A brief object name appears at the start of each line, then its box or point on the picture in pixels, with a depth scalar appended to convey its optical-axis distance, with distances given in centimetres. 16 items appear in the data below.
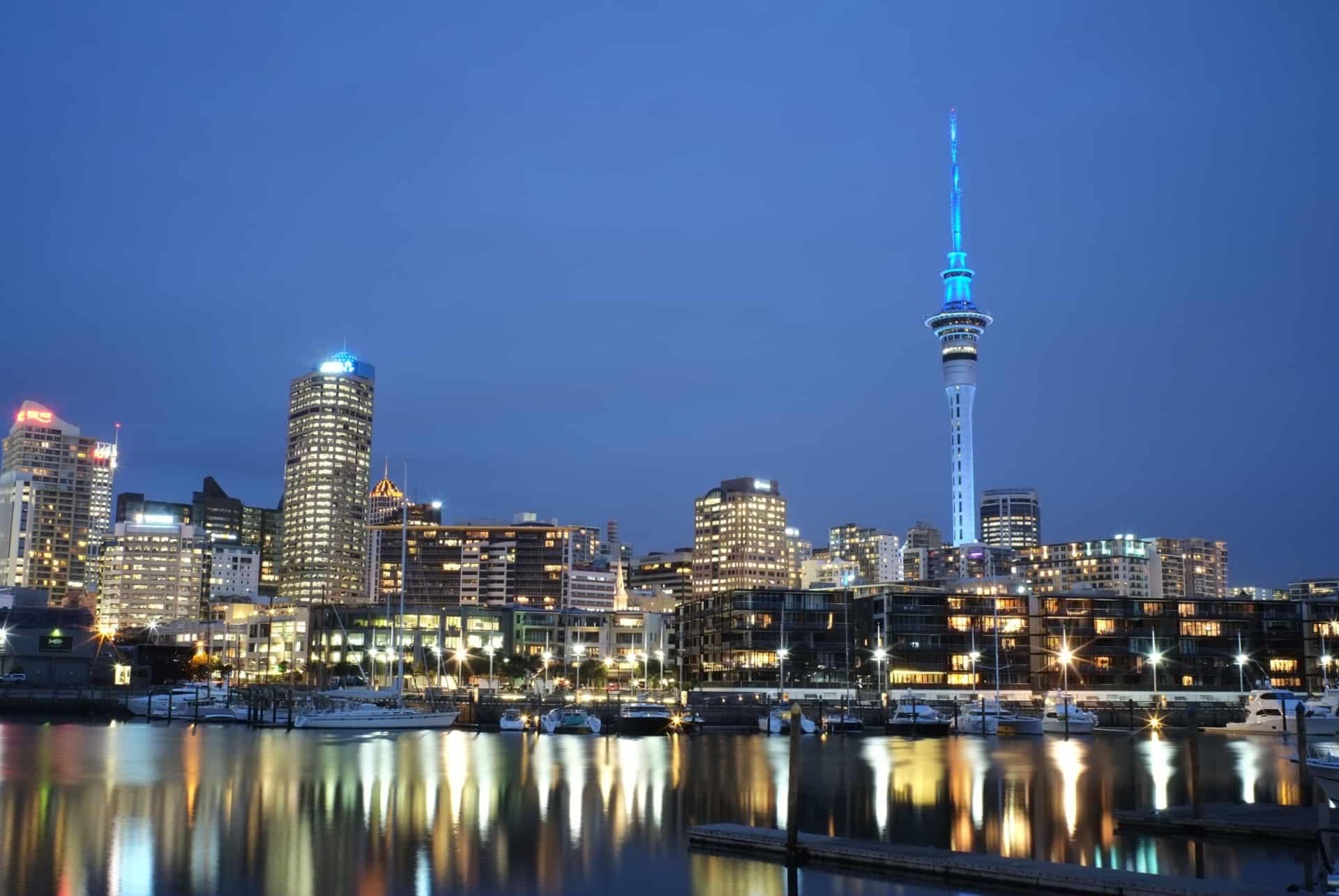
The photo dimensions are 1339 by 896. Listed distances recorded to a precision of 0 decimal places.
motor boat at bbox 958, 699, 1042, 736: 12106
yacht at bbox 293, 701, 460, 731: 11606
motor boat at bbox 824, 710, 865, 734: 11575
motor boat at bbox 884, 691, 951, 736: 11856
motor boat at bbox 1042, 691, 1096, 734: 12138
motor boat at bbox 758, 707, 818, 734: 11931
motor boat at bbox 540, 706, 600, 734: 11294
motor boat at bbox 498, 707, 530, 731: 11544
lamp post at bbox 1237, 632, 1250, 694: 15900
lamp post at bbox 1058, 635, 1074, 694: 15462
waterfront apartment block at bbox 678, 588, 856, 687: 16288
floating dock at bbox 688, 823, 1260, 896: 3422
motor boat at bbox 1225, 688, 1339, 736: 11062
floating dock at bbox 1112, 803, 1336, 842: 4519
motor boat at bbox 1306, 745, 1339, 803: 4897
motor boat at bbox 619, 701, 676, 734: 11319
